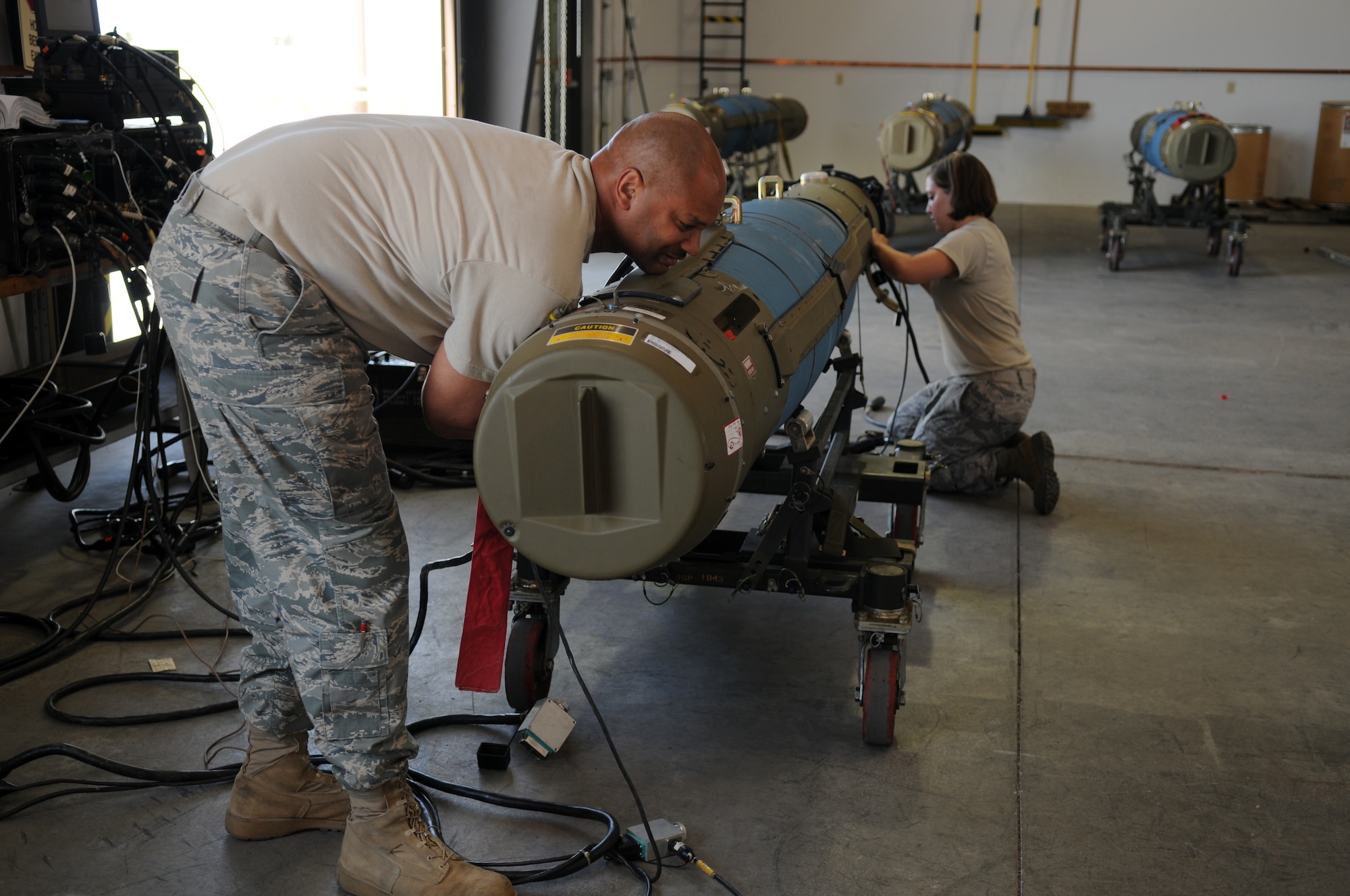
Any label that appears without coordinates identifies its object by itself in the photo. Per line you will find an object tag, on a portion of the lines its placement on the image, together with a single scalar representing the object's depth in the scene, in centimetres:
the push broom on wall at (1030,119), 1237
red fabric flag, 199
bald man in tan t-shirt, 165
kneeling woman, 368
